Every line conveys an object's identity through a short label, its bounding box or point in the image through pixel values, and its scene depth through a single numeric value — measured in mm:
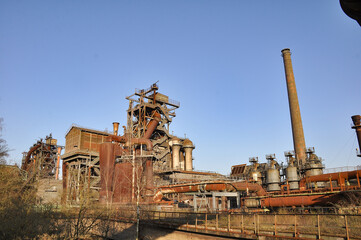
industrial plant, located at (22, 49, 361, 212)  27031
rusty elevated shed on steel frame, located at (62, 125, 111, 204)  40188
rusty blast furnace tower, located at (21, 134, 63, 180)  56062
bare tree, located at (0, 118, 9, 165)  26222
